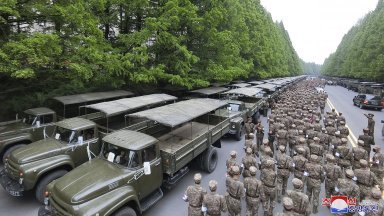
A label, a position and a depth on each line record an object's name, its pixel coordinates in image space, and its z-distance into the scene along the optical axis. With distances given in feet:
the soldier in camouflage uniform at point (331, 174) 25.50
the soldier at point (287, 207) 17.66
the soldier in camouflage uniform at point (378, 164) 28.39
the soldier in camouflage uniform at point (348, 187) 22.67
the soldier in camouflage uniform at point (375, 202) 19.40
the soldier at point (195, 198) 20.12
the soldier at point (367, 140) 38.17
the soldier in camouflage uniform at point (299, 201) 19.07
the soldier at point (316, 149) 31.01
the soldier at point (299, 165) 26.66
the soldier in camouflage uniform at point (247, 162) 26.76
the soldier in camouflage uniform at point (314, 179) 24.50
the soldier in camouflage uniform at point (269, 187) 23.33
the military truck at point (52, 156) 23.06
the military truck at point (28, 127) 31.22
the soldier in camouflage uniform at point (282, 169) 26.32
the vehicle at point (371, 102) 87.25
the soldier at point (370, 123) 46.69
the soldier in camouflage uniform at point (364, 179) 24.22
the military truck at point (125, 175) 17.97
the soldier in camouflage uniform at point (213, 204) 19.33
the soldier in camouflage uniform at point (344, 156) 30.40
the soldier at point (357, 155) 29.91
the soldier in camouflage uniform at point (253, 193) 21.53
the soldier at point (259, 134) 41.23
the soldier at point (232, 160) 25.75
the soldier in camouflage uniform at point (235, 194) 20.95
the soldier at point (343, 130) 41.98
